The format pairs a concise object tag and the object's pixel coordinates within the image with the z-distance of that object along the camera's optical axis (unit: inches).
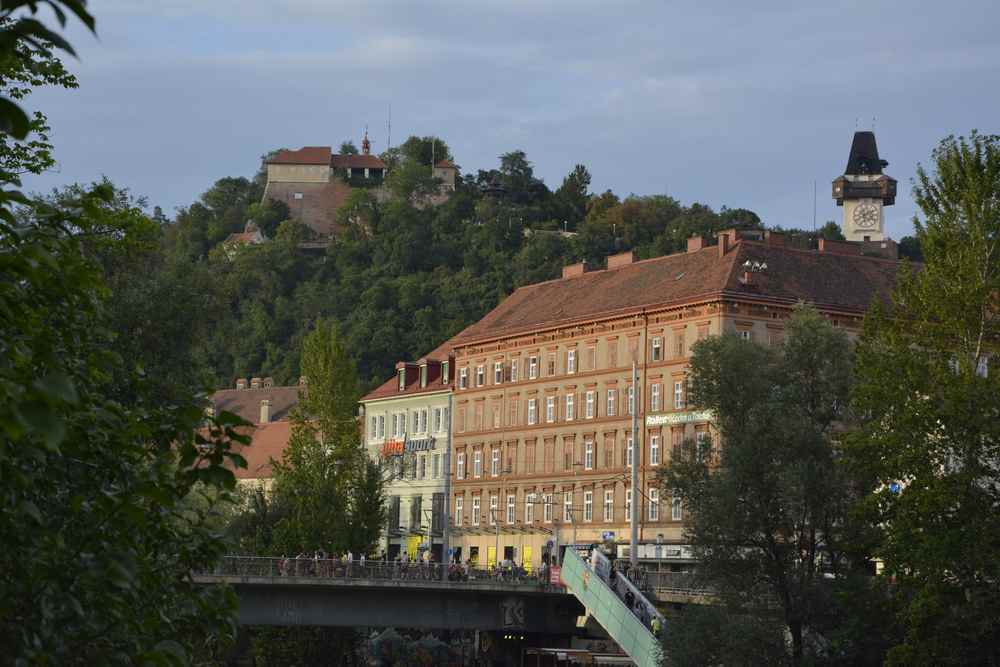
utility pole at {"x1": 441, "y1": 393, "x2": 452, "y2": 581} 4357.8
